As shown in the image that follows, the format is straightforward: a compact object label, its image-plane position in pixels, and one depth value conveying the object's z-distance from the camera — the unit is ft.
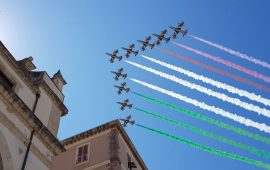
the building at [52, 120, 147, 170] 105.09
